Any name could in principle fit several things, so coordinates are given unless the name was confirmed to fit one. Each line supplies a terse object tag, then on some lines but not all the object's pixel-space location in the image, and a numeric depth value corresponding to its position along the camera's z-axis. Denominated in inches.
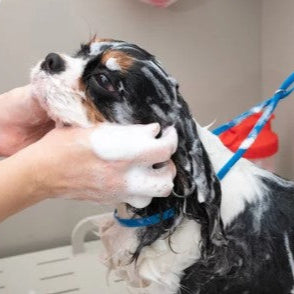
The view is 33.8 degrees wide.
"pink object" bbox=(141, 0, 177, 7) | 54.7
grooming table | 52.5
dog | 30.5
